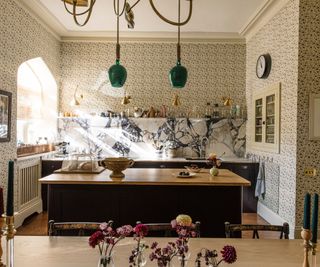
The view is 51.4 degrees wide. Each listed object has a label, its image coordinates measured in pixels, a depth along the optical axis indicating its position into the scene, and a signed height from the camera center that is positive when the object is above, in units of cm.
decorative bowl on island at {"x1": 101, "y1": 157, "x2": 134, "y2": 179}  346 -37
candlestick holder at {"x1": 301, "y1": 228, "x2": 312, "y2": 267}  104 -35
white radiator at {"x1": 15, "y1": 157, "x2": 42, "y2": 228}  489 -96
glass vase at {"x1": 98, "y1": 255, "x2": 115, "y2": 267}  114 -45
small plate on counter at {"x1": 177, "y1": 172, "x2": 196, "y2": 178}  359 -49
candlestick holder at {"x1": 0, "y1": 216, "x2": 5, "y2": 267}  99 -28
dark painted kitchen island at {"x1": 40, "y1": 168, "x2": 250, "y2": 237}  345 -76
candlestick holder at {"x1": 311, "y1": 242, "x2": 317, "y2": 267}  106 -37
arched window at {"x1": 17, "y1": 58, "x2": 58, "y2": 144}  574 +47
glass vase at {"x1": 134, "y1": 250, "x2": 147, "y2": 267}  122 -48
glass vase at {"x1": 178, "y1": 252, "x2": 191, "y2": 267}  115 -45
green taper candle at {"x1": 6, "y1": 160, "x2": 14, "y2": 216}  105 -20
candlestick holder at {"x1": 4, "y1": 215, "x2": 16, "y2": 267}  106 -33
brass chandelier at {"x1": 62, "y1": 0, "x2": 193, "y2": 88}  272 +45
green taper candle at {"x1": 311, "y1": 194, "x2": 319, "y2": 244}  101 -28
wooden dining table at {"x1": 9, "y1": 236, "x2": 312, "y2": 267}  149 -60
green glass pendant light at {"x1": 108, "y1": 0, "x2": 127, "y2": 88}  271 +45
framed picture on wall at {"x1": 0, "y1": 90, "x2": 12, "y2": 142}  423 +17
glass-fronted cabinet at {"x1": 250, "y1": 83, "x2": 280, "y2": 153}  482 +18
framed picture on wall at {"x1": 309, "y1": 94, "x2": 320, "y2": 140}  407 +18
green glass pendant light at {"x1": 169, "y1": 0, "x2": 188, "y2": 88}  273 +45
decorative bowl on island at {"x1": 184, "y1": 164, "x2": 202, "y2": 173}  404 -48
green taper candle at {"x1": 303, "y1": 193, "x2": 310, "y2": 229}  103 -25
